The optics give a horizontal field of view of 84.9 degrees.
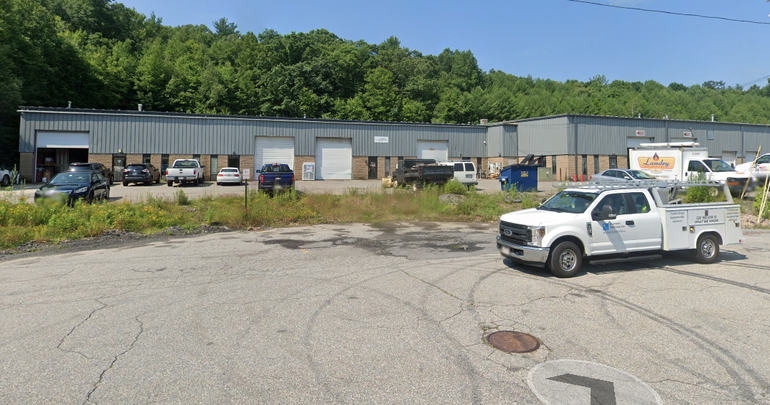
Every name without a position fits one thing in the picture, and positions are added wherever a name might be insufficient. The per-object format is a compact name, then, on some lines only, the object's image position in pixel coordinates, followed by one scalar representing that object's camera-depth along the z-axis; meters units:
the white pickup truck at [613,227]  8.05
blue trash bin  25.50
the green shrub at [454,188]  22.05
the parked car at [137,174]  29.02
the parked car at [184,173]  28.67
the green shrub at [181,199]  18.19
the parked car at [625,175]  24.19
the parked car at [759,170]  19.12
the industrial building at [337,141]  36.91
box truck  20.72
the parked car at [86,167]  24.33
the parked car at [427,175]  24.03
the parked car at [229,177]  31.70
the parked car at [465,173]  28.84
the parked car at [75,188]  15.95
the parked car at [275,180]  21.53
